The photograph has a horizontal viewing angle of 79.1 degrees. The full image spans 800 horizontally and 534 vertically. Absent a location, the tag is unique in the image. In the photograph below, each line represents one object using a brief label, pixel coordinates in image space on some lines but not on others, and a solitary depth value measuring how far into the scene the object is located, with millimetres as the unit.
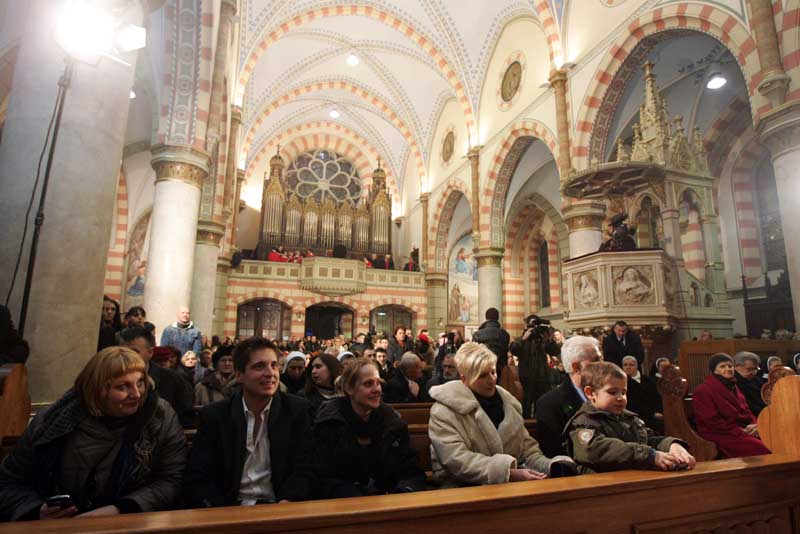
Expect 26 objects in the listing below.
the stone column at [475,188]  14364
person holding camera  5461
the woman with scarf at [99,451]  1669
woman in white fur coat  2027
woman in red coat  3648
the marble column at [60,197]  2941
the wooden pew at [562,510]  1172
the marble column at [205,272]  9242
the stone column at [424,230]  18906
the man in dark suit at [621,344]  5371
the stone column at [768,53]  6137
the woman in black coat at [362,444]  2164
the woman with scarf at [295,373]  3900
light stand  2891
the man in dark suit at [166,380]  3047
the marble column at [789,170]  5918
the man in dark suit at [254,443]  1992
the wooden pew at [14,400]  2270
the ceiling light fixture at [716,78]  10570
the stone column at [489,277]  13844
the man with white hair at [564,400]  2566
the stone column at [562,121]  10309
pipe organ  19531
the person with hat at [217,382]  3924
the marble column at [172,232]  6688
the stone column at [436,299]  18681
